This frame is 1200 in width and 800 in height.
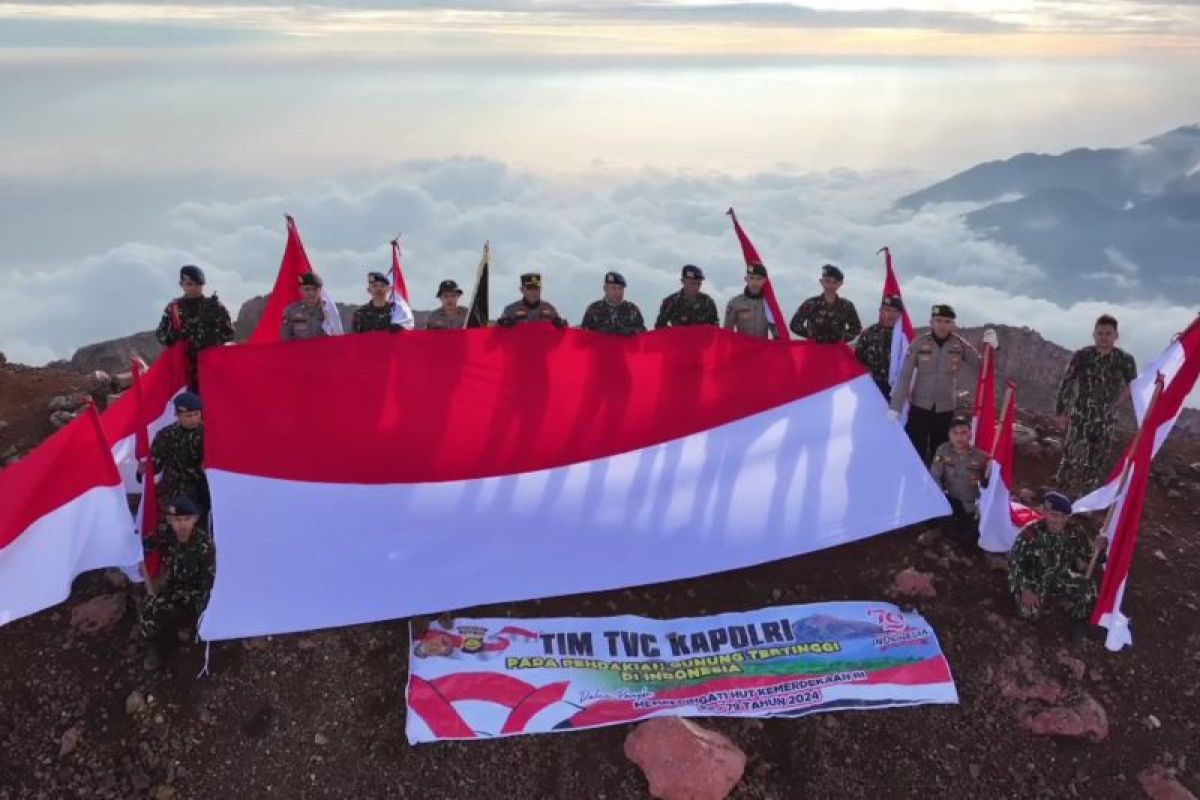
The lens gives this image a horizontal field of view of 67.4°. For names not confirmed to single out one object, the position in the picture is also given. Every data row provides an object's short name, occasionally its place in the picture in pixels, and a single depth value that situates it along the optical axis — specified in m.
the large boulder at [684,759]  7.90
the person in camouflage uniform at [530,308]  11.91
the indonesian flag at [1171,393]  9.38
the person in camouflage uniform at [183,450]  9.73
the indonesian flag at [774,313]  12.01
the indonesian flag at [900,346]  11.60
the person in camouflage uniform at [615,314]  11.97
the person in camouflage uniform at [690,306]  12.37
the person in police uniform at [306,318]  11.49
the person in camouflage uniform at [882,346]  11.86
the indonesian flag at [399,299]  11.62
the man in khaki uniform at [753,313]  12.14
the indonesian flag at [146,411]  9.94
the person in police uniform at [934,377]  10.74
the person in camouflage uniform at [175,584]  8.86
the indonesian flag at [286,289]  11.98
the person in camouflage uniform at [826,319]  11.98
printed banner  8.38
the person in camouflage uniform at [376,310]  11.70
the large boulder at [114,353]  28.70
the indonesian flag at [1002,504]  10.00
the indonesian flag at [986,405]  10.58
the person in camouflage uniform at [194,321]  10.92
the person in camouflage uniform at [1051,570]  9.45
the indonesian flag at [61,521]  8.70
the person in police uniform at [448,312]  12.17
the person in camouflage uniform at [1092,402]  10.86
